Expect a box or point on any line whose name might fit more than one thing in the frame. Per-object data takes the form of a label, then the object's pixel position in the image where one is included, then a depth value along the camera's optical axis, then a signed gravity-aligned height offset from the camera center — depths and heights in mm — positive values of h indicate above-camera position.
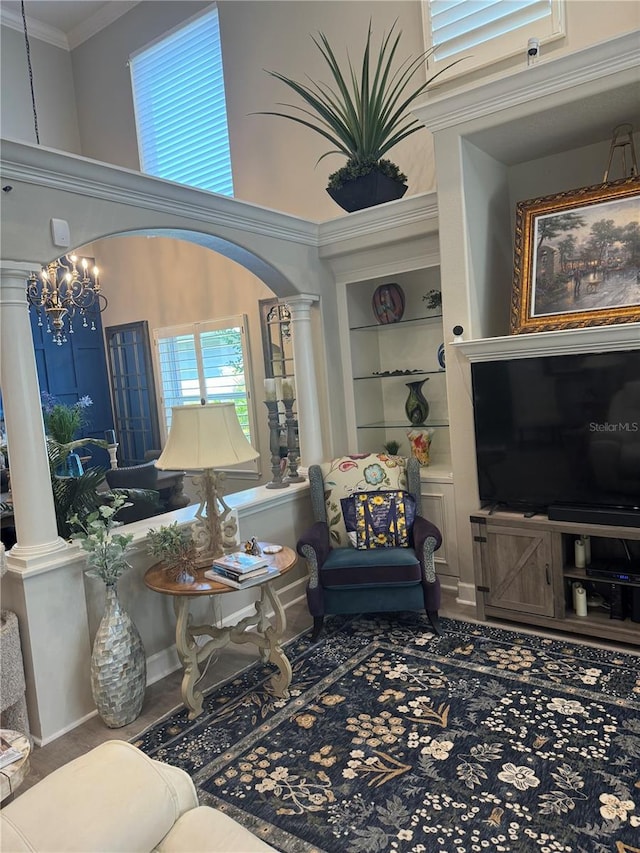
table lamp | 2750 -212
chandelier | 4754 +968
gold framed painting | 3102 +564
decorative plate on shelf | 4461 +576
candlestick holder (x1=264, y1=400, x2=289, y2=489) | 4121 -399
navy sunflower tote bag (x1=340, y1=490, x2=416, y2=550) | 3535 -830
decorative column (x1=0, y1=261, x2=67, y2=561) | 2609 -71
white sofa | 1034 -739
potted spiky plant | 3881 +1622
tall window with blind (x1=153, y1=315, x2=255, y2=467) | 5719 +309
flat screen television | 3025 -355
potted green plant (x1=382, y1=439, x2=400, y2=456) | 4602 -524
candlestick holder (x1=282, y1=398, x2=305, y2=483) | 4449 -313
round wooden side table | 2732 -1178
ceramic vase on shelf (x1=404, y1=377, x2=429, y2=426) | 4379 -205
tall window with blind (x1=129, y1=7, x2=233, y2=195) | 5730 +2911
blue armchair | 3303 -935
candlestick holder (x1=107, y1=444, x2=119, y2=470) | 6286 -528
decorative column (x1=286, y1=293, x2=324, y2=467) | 4320 +58
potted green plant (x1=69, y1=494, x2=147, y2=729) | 2658 -1092
